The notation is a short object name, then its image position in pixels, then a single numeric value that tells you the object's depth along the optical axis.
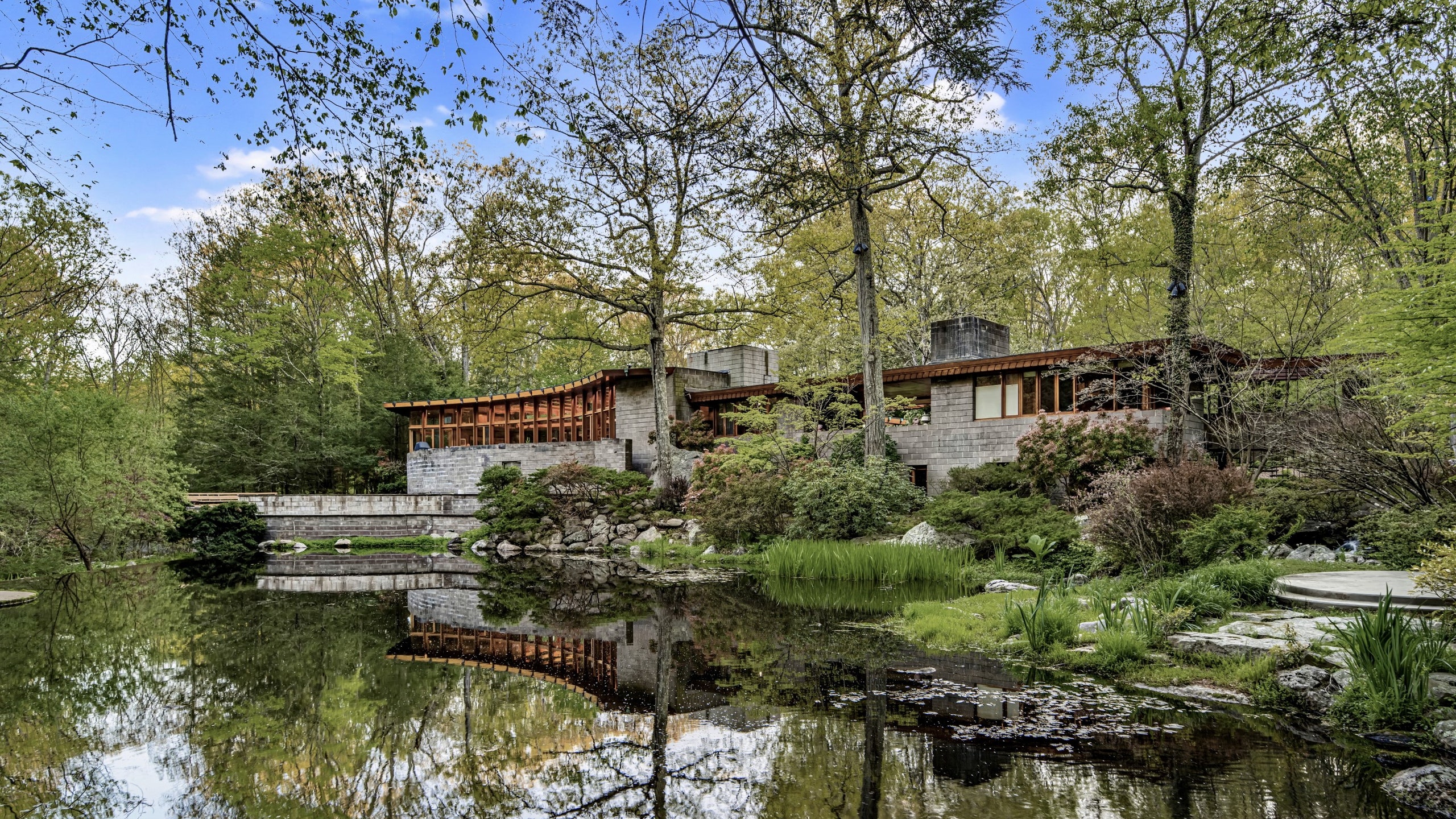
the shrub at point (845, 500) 15.96
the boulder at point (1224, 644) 6.41
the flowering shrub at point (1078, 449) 15.62
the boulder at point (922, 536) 14.18
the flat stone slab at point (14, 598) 12.19
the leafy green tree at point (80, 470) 16.22
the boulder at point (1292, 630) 6.32
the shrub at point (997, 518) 13.24
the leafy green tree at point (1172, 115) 13.82
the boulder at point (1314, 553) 9.85
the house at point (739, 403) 18.91
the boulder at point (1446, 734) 4.69
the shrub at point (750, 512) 17.42
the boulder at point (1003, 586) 11.02
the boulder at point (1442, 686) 5.11
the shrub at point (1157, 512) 9.77
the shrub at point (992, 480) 16.72
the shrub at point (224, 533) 21.19
